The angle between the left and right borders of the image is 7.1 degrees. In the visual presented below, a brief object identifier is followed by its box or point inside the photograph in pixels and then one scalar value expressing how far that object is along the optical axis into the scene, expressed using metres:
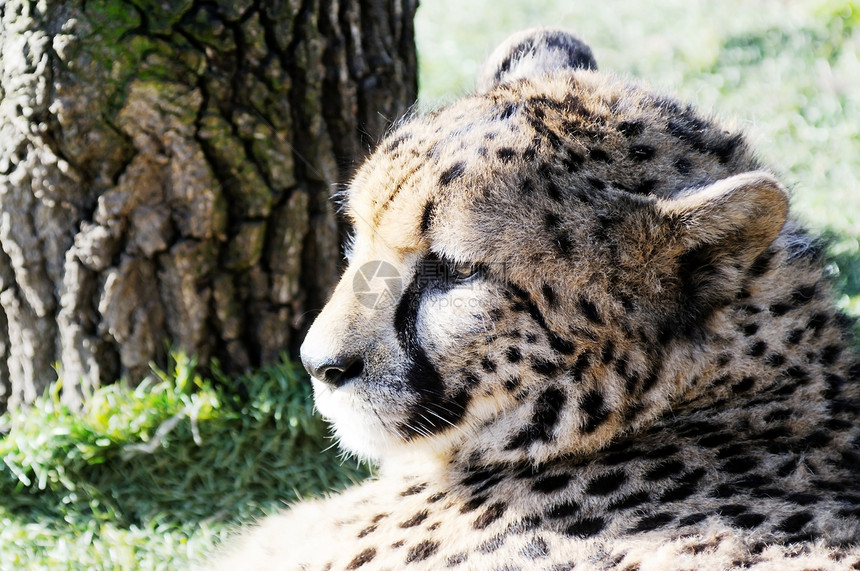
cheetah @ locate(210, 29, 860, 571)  3.04
